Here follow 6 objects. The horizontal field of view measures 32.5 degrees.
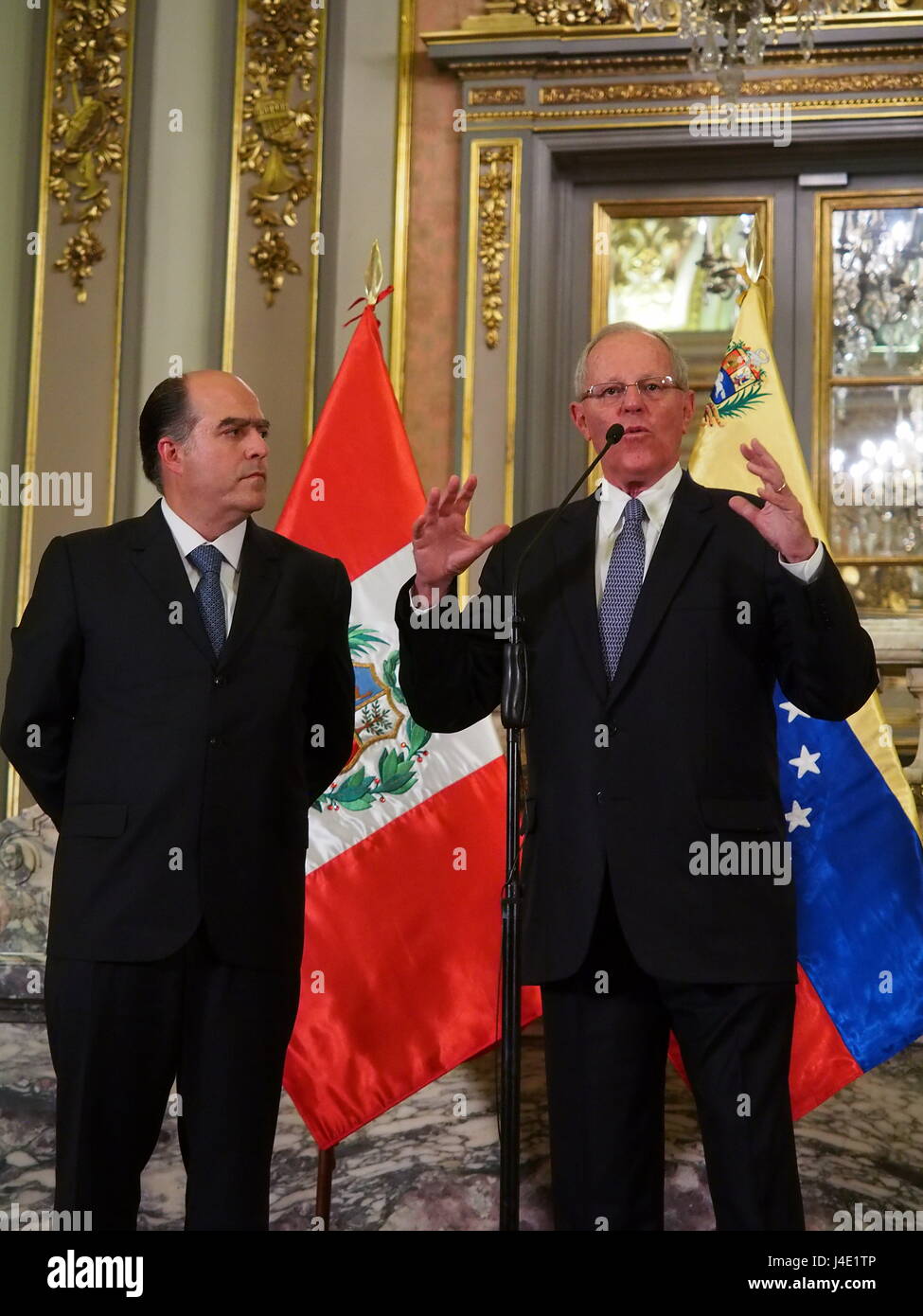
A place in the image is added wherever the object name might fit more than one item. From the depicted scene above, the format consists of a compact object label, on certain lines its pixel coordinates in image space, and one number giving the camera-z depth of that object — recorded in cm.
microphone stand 199
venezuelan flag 293
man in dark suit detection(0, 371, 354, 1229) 220
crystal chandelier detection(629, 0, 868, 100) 384
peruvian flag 307
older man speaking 209
